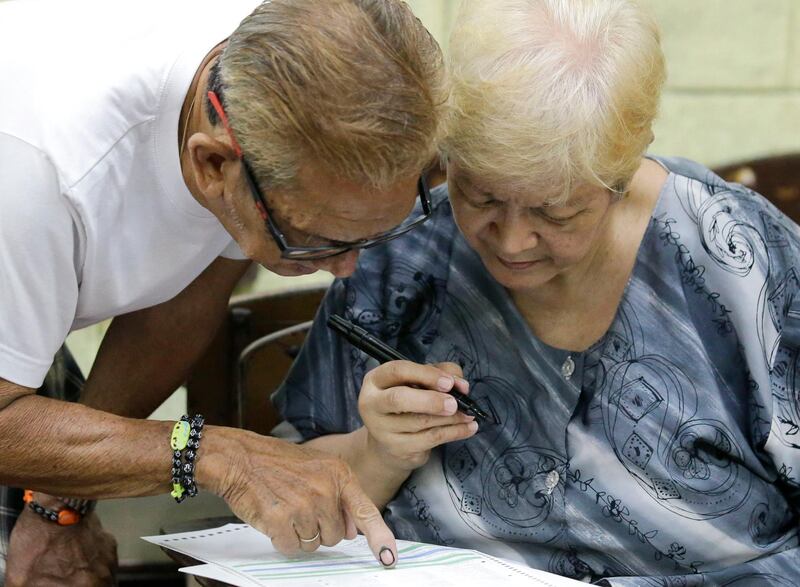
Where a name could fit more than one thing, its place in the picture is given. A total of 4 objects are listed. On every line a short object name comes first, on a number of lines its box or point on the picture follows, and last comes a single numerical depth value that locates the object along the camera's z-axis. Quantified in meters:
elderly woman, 1.67
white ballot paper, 1.62
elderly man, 1.57
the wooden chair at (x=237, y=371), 2.05
